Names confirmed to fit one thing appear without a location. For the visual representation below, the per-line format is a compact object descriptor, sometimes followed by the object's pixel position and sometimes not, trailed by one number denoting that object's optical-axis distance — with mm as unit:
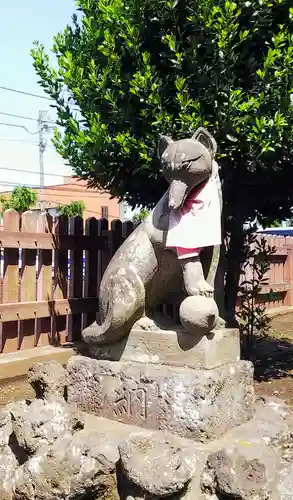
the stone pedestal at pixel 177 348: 2941
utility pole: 29328
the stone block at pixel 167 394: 2801
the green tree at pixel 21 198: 19734
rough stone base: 2434
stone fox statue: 3002
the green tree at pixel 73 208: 21481
